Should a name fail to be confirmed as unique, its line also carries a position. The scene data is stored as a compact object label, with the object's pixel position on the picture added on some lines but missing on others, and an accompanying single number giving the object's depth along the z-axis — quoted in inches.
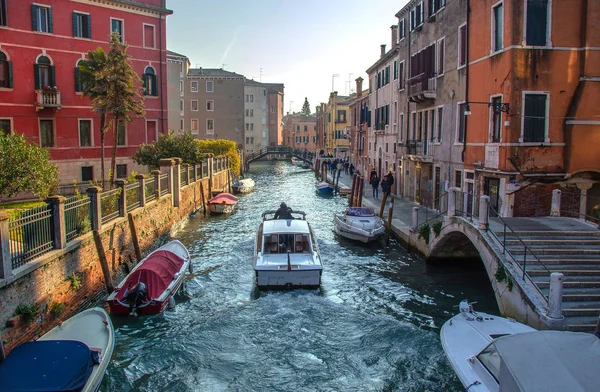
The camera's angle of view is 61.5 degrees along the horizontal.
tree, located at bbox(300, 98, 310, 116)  6373.0
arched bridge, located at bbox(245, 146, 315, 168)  2964.8
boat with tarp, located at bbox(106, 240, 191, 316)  477.1
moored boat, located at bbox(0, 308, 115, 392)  285.6
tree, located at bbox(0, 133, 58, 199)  576.4
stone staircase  390.9
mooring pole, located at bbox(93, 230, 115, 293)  533.2
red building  1064.8
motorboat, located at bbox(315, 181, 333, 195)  1578.5
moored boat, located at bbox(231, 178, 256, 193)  1649.9
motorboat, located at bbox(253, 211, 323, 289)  554.9
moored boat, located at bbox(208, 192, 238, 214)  1161.4
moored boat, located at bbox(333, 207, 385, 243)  817.5
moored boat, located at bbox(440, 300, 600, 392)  237.5
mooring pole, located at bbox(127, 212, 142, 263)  653.3
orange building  618.2
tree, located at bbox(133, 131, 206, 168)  1138.0
